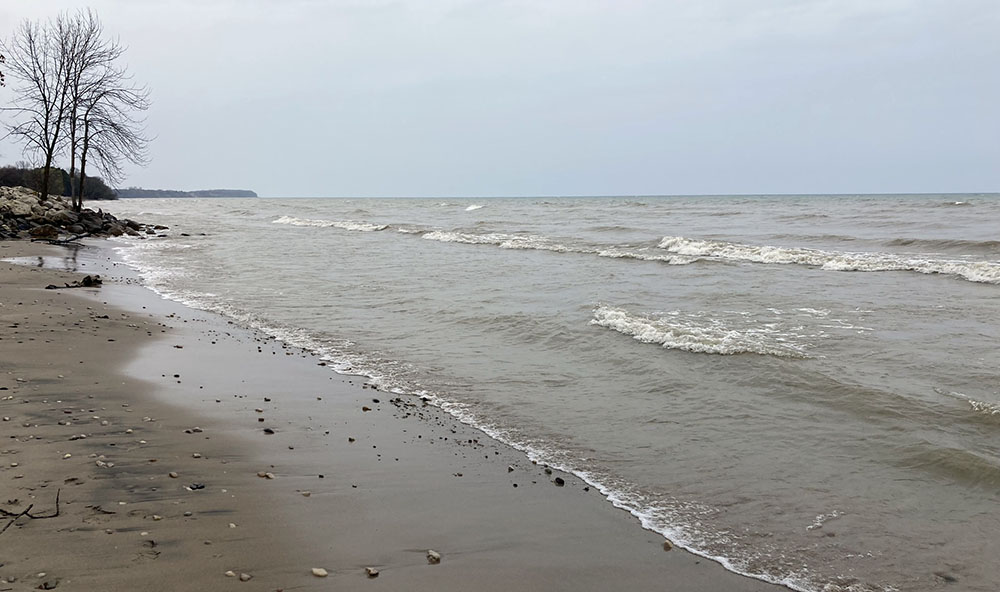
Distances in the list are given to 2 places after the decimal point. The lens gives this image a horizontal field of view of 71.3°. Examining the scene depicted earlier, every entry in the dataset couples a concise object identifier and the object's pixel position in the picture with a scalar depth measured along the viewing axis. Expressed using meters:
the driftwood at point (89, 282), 13.48
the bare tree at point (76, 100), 27.52
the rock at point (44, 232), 24.00
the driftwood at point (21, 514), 3.73
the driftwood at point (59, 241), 23.43
